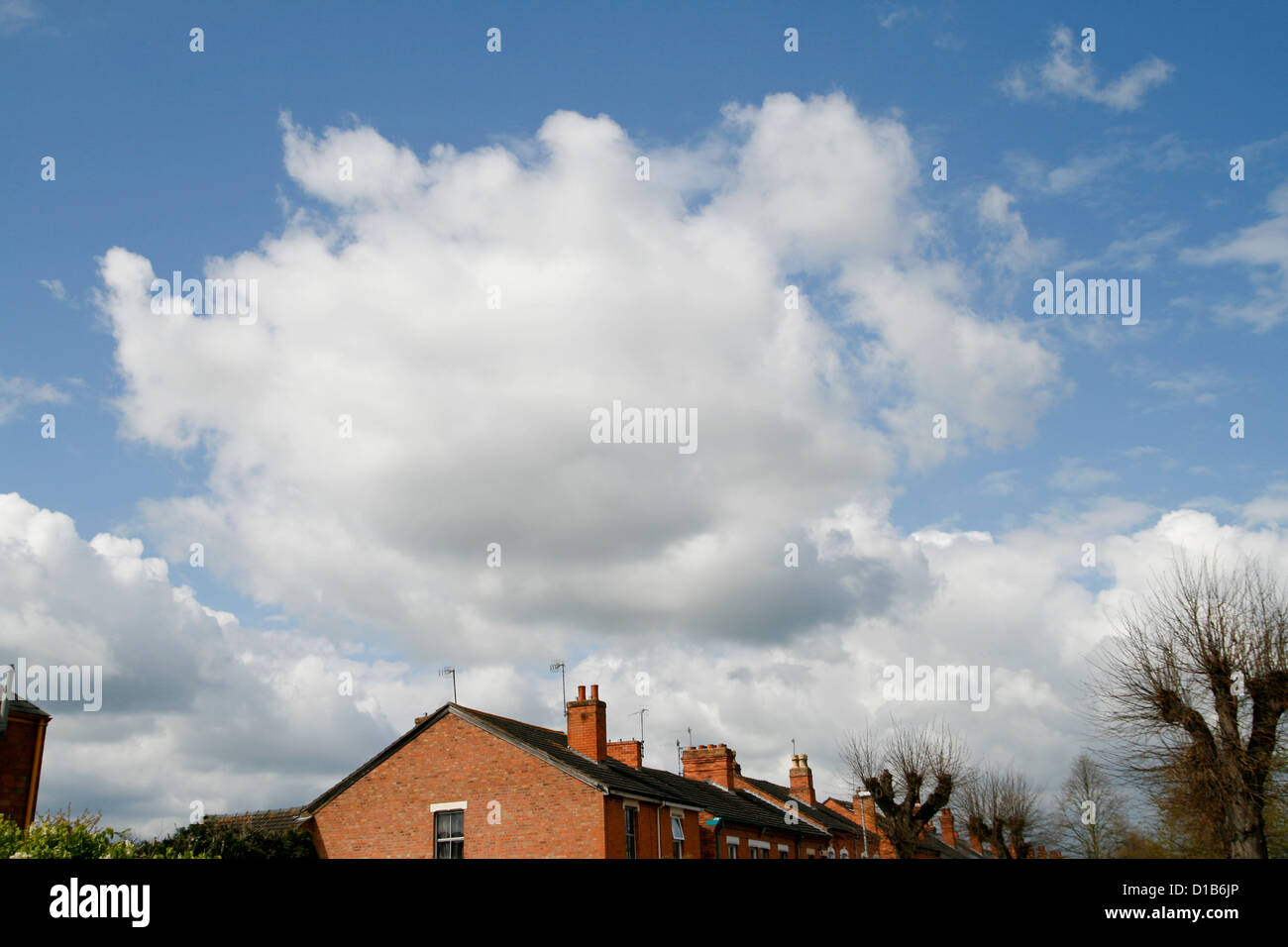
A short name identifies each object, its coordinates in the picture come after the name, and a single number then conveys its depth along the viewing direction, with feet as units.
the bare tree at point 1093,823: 192.85
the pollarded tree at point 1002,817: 165.68
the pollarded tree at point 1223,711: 65.10
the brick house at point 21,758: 86.28
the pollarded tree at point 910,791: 114.73
